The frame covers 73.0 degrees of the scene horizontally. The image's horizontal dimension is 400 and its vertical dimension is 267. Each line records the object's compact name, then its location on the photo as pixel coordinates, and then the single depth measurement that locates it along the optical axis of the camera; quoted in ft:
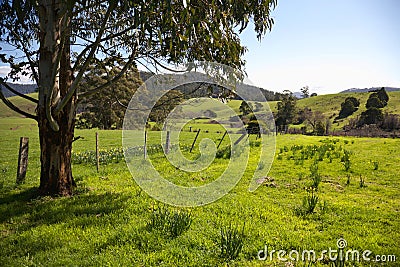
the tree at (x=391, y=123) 136.67
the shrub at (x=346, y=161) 32.35
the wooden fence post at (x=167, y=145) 47.14
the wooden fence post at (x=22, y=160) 28.43
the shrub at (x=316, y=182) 25.69
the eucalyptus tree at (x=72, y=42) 16.11
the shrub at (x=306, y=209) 18.60
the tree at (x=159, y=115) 51.72
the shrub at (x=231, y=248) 12.43
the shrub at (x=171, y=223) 14.65
